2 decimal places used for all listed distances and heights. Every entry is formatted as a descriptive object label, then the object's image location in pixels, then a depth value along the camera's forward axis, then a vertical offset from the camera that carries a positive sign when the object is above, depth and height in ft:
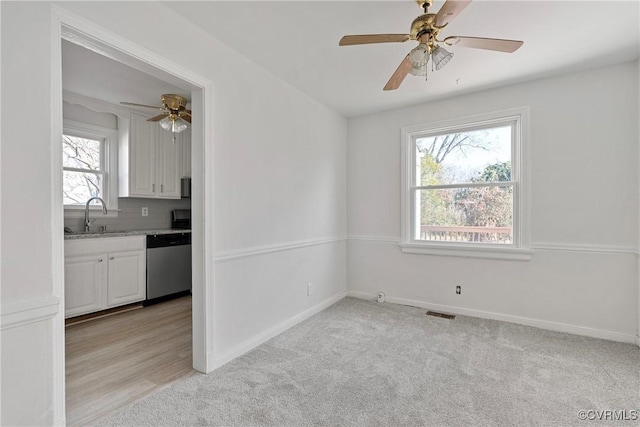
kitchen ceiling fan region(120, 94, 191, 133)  10.21 +3.46
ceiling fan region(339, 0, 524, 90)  5.56 +3.23
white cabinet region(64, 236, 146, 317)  10.35 -2.20
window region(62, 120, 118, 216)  11.82 +1.92
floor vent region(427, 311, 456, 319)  10.85 -3.75
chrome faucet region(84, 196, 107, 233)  11.94 -0.24
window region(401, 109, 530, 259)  10.34 +0.87
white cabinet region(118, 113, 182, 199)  12.80 +2.33
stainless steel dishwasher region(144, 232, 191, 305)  12.58 -2.30
